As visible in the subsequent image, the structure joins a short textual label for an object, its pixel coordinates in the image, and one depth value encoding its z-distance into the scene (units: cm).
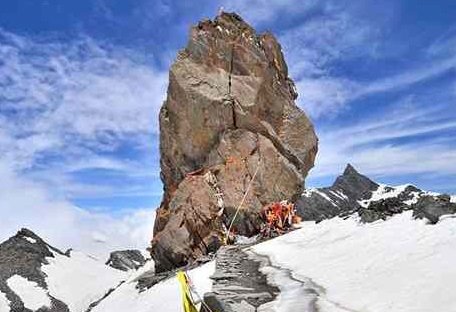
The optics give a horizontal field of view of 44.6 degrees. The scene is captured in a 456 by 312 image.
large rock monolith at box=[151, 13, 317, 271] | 3881
